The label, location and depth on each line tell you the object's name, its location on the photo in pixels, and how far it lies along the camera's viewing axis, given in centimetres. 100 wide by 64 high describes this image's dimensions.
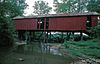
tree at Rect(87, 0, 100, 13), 1359
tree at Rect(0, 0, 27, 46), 896
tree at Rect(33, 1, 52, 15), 2277
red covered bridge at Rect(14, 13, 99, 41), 932
